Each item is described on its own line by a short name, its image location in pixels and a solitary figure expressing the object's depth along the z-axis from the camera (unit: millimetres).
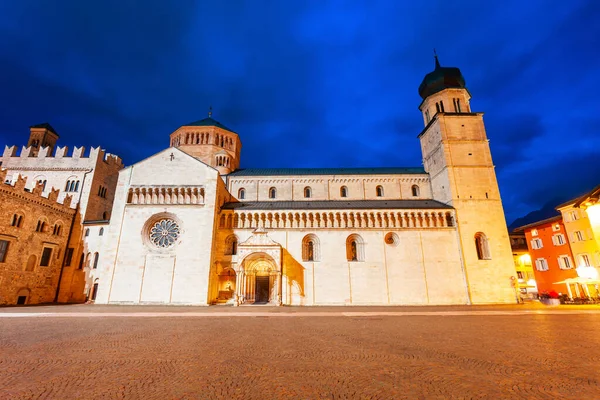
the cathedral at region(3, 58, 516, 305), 25156
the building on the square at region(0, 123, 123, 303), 32531
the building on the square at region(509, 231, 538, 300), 36875
